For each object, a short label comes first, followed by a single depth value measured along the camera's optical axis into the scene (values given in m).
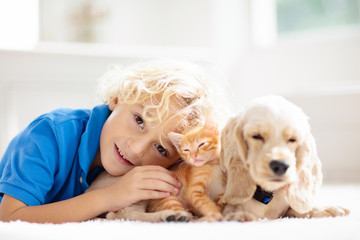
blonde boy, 1.02
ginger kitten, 0.93
